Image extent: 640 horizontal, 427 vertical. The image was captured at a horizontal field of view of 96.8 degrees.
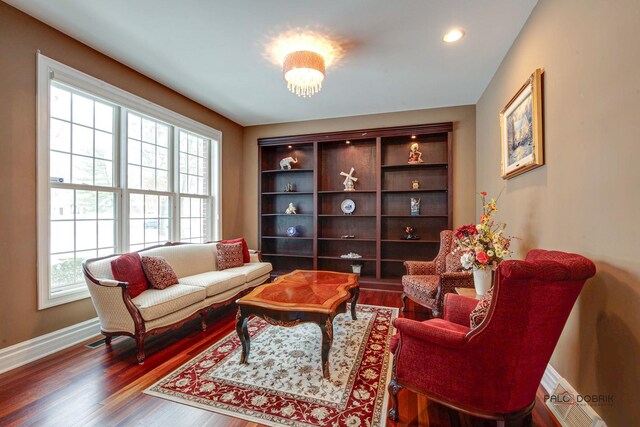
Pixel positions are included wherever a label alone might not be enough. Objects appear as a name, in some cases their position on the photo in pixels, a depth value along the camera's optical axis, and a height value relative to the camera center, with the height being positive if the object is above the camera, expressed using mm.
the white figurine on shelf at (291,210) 5320 +89
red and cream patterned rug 1791 -1238
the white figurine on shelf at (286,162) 5301 +986
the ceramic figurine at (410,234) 4684 -317
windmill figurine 4984 +602
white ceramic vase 2309 -523
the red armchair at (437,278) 2932 -728
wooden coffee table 2170 -730
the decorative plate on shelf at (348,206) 5074 +159
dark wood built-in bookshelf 4680 +299
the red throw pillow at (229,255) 4016 -586
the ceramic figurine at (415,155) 4605 +975
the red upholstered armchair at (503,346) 1255 -659
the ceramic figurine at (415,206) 4648 +138
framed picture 2141 +735
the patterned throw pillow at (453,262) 3244 -558
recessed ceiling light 2625 +1691
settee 2479 -799
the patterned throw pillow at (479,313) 1511 -531
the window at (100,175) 2619 +453
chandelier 2652 +1386
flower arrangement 2234 -269
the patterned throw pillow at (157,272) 2973 -607
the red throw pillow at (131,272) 2676 -562
